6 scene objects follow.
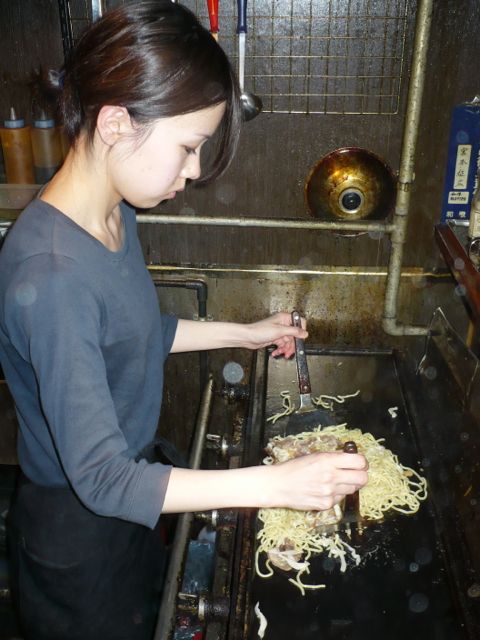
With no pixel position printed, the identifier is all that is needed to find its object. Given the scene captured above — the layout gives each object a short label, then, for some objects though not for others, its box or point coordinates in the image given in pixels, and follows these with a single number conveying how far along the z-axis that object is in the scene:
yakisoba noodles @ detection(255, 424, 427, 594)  2.04
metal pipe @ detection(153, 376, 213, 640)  1.70
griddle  1.78
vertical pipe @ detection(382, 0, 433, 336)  2.83
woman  1.30
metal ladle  2.94
